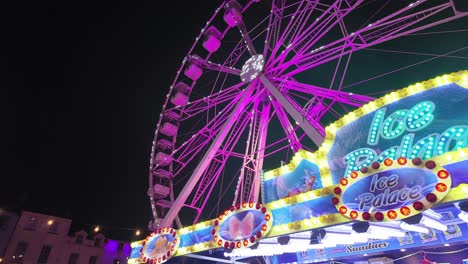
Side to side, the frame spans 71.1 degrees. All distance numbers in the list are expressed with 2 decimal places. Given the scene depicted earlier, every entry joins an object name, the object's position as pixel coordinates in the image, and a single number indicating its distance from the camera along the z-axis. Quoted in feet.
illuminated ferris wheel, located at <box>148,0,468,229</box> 34.58
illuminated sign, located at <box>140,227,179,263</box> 35.64
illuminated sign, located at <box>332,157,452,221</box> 17.65
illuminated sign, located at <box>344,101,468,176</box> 20.07
